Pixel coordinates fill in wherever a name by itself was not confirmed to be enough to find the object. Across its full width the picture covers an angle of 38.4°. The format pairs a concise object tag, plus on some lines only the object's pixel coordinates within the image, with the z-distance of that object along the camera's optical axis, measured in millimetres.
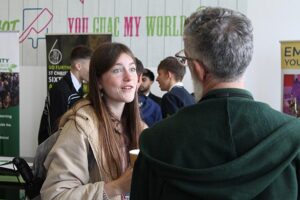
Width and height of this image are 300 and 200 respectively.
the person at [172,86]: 3783
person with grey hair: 903
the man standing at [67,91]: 3617
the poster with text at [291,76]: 4430
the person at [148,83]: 5062
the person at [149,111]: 3016
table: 2988
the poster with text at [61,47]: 5152
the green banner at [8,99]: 5367
